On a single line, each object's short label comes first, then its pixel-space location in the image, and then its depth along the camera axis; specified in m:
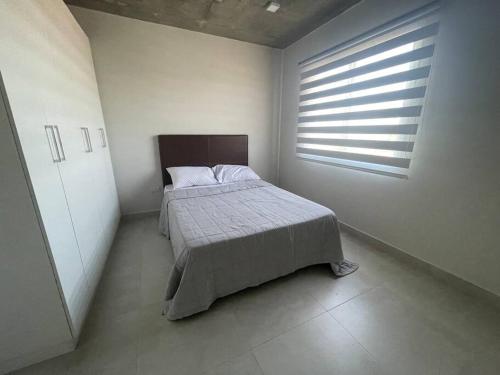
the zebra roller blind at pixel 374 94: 1.77
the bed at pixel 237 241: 1.38
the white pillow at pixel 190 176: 2.69
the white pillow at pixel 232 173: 2.98
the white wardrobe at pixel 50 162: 0.96
